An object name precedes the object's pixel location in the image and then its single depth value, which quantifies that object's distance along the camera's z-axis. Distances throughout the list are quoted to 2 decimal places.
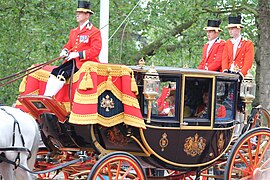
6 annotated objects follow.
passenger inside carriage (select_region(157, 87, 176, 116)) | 15.81
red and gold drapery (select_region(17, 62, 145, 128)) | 14.48
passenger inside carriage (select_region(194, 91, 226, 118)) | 16.31
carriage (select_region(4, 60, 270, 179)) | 14.77
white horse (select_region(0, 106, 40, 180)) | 13.79
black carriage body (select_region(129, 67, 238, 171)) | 15.48
